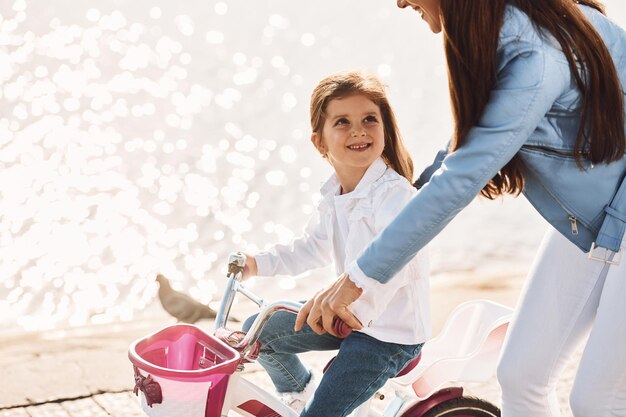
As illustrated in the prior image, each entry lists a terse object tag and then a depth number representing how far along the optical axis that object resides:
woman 2.17
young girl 2.77
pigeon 6.00
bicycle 2.45
